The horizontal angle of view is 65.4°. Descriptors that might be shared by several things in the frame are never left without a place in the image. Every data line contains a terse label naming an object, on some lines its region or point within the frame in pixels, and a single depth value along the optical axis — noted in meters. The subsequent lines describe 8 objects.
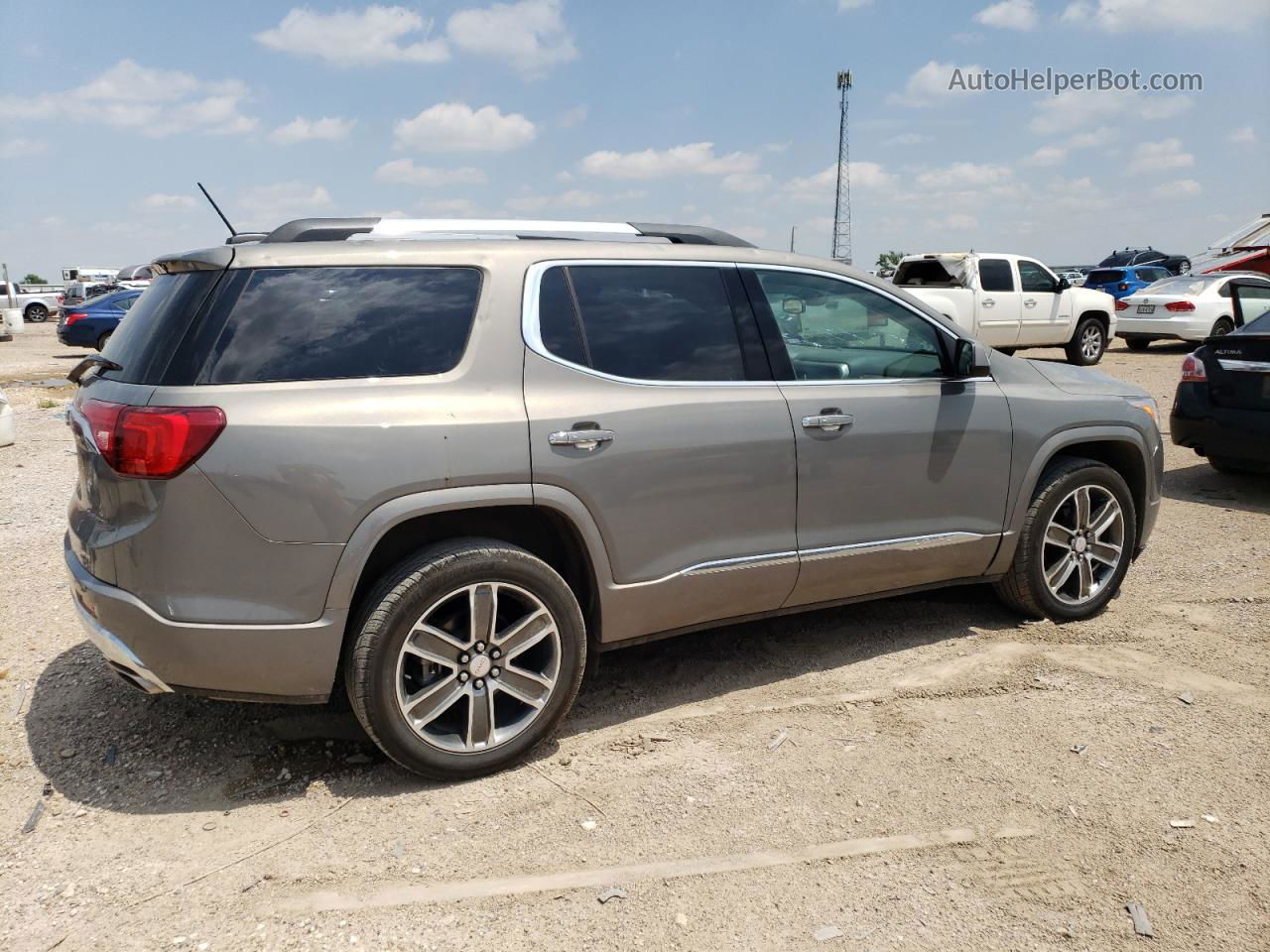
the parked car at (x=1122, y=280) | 28.47
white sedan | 18.25
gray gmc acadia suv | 3.02
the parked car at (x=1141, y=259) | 38.53
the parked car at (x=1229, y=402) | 7.28
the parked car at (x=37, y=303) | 38.12
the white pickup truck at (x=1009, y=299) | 17.03
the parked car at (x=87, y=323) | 20.78
